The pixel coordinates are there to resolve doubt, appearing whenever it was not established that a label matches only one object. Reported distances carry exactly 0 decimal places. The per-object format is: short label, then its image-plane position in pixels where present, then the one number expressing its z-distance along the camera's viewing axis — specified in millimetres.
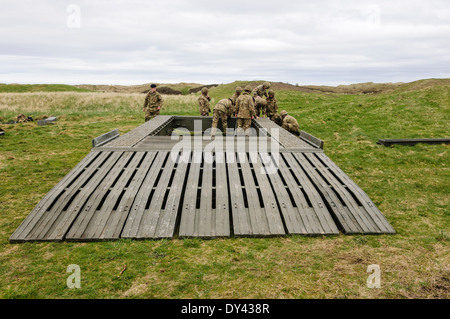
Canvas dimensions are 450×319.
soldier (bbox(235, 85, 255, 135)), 10344
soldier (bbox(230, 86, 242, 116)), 11422
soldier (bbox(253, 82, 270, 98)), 13084
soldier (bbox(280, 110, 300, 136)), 11227
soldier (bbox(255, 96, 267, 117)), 12766
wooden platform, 5133
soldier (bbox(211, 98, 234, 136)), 10636
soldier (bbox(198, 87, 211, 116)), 14398
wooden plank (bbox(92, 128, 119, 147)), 7767
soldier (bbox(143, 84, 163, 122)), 13336
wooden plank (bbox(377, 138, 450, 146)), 11859
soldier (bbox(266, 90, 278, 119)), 13219
